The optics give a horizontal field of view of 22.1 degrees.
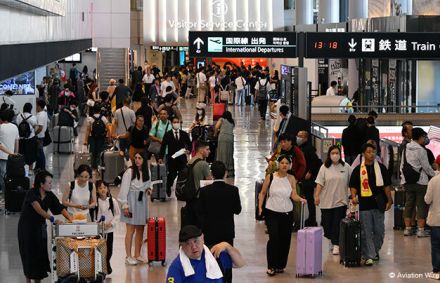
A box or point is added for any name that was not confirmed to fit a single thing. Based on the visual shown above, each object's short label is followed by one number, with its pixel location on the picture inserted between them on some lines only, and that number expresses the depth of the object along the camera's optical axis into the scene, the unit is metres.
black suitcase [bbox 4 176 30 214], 18.06
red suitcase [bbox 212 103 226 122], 28.90
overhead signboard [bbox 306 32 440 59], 21.97
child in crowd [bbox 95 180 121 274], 12.94
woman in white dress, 13.84
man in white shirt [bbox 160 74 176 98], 36.72
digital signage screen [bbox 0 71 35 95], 28.03
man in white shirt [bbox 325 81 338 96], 33.22
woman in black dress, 11.95
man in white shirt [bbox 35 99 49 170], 21.70
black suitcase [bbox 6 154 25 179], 18.09
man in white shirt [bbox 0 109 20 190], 18.28
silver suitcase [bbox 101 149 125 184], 21.62
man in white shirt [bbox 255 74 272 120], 39.16
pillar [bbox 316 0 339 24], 49.00
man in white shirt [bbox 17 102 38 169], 20.95
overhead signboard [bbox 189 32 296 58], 22.45
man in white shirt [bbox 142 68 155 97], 41.03
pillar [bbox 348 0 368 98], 39.53
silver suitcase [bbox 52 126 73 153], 26.75
